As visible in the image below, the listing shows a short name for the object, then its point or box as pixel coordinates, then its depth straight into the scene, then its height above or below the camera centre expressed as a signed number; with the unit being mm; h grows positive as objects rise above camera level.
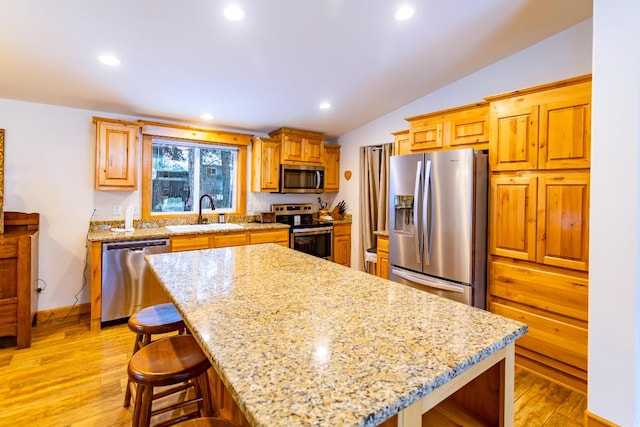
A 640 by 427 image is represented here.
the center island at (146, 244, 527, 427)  676 -378
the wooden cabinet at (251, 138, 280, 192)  4336 +631
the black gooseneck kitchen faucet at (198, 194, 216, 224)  3998 -14
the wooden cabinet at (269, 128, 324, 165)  4441 +933
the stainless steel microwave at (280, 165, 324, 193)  4480 +468
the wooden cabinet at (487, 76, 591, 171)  2186 +649
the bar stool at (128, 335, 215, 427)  1316 -666
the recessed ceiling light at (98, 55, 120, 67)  2463 +1144
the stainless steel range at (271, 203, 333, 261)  4350 -254
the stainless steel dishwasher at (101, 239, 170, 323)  3102 -703
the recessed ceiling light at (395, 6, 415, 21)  2247 +1422
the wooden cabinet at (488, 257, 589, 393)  2217 -721
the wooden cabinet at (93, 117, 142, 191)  3293 +559
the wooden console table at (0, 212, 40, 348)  2633 -663
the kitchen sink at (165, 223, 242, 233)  3674 -213
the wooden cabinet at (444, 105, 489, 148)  2840 +799
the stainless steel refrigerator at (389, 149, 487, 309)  2645 -78
